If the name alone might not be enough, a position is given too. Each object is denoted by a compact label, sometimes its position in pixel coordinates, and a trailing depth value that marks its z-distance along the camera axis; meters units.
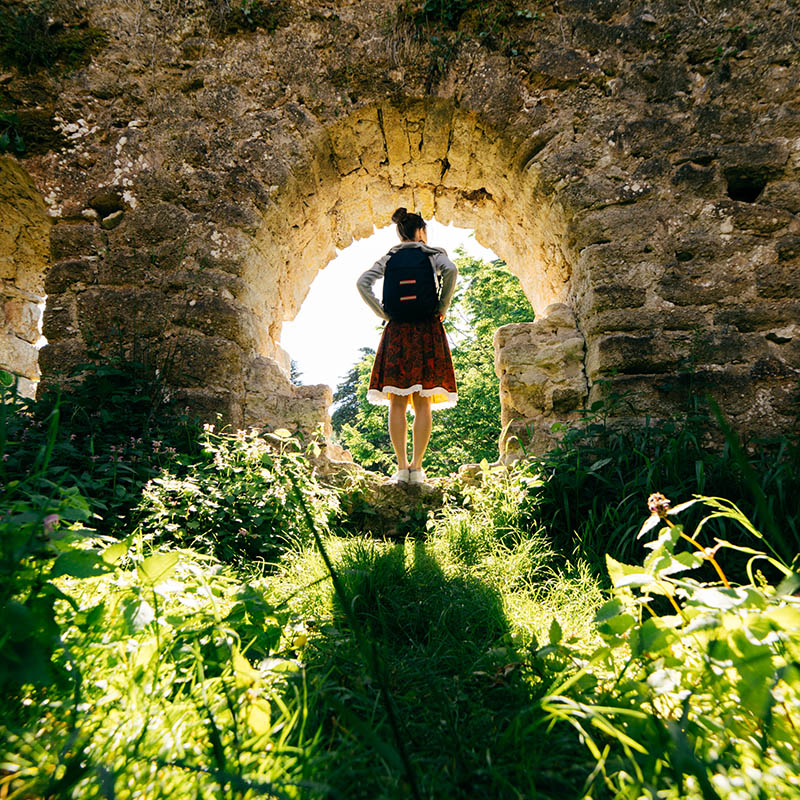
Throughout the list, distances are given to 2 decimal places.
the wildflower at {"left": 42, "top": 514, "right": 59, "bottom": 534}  0.99
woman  3.20
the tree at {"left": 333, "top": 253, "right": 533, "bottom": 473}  9.52
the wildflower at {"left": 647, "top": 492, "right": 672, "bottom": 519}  1.09
